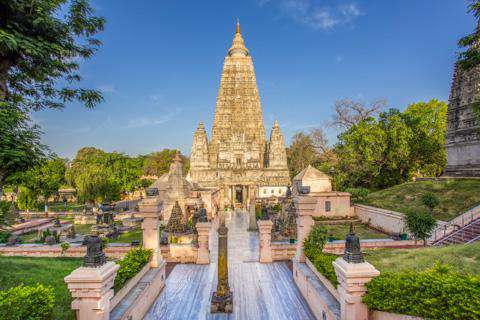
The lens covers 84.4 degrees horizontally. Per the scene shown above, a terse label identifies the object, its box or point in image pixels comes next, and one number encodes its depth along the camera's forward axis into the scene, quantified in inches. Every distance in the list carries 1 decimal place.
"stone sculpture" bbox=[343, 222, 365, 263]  216.4
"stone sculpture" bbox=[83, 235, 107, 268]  210.1
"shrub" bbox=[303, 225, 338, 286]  290.3
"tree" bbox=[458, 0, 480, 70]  490.7
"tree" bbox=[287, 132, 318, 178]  2243.5
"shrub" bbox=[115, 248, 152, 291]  274.1
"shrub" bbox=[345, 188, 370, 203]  1059.9
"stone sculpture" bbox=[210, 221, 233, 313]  305.3
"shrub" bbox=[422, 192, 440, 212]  721.6
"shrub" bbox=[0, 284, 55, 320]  171.9
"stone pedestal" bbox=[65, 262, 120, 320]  204.4
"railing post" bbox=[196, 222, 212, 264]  474.0
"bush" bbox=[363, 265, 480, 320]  173.2
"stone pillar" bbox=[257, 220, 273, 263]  470.0
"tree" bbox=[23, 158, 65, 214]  1364.2
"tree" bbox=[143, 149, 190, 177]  3171.8
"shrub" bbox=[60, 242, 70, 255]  504.9
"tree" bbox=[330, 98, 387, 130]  1471.2
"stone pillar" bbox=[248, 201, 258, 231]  829.4
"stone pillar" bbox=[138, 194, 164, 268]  374.0
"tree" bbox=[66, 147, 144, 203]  1259.8
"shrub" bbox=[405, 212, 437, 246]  511.8
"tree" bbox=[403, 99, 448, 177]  1280.8
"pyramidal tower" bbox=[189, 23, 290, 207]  1710.1
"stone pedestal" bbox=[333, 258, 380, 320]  212.5
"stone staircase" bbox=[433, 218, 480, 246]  556.4
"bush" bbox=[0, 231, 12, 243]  621.9
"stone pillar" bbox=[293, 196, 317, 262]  397.1
